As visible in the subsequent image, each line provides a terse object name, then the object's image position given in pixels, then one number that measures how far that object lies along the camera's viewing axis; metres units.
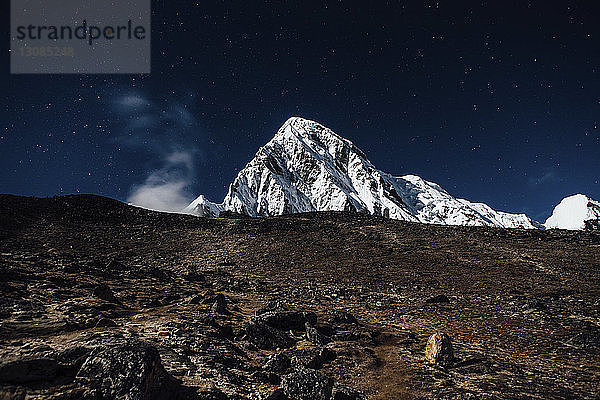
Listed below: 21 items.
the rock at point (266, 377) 8.25
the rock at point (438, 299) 17.75
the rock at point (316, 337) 11.17
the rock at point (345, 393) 7.25
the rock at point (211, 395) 6.81
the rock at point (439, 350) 9.66
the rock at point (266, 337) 10.77
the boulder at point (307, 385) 7.10
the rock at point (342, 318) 13.75
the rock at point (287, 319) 12.43
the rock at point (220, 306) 13.70
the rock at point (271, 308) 13.73
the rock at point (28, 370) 5.82
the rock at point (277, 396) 7.05
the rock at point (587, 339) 11.12
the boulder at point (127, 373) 5.82
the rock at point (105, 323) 10.01
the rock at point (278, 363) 8.89
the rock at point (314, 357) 9.30
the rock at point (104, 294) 13.19
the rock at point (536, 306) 15.91
